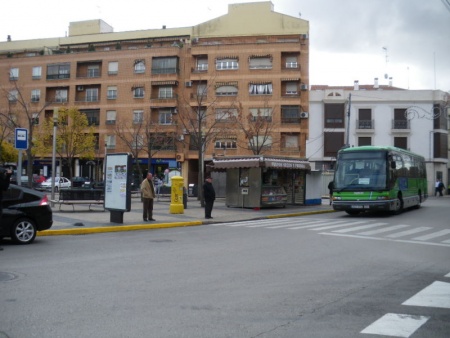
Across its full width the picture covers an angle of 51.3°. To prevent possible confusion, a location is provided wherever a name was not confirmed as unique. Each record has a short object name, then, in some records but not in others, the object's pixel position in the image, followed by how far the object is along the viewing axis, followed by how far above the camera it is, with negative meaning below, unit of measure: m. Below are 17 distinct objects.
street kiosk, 23.25 +0.17
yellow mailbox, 19.95 -0.69
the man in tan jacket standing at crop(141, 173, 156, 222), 16.70 -0.54
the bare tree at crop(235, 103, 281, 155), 45.62 +5.60
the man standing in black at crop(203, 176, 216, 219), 18.52 -0.51
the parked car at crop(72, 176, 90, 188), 48.56 -0.17
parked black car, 10.87 -0.81
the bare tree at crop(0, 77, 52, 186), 51.28 +8.90
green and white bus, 19.92 +0.10
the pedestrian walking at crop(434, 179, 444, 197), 49.25 -0.47
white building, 52.47 +6.60
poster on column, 15.62 -0.02
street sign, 16.19 +1.44
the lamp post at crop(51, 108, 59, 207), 21.51 +1.61
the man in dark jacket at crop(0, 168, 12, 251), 9.98 +0.04
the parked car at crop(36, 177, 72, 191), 45.21 -0.39
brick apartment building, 51.25 +11.53
